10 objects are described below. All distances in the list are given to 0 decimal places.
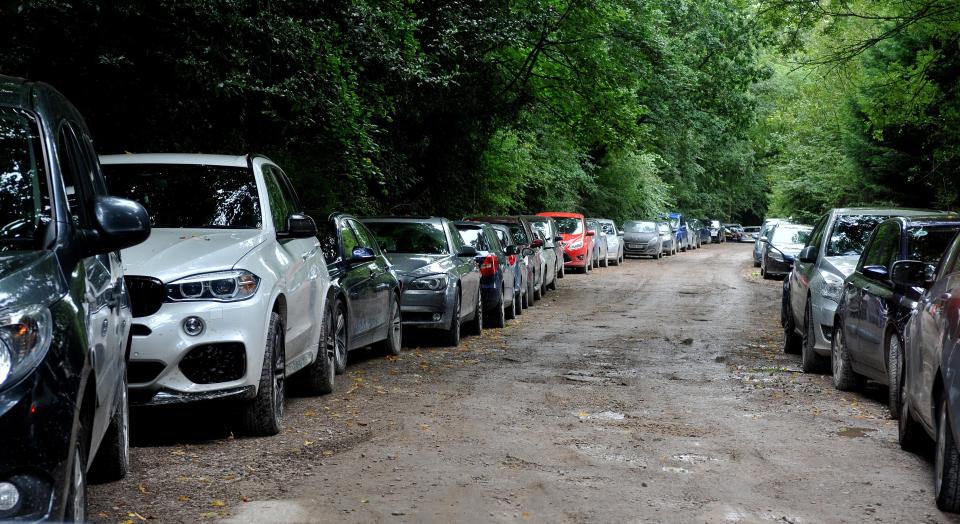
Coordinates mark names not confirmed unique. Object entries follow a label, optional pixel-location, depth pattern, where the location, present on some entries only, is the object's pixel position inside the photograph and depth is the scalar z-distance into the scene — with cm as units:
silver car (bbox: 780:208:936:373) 1164
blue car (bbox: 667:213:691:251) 5750
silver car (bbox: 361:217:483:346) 1434
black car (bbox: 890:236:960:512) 581
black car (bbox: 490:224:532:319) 2012
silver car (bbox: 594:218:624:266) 4086
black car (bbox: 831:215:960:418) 885
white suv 723
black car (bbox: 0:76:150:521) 362
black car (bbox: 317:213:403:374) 1094
